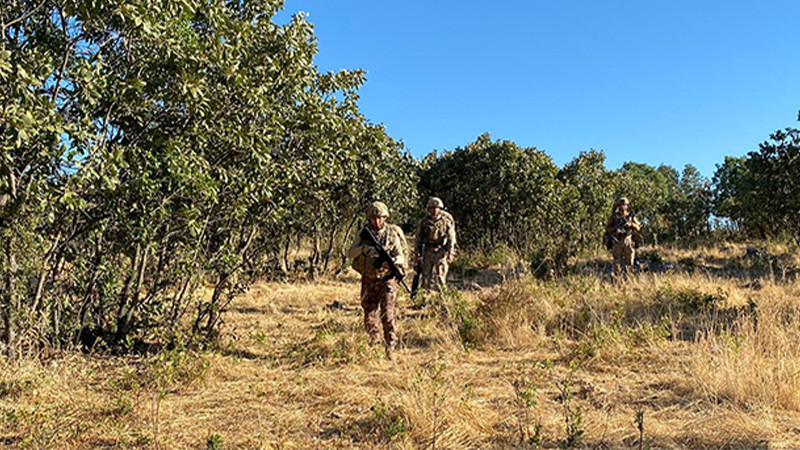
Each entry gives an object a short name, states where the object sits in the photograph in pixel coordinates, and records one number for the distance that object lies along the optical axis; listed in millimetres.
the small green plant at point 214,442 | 2814
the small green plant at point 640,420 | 2656
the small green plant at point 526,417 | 2920
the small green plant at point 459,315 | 5641
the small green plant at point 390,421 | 3000
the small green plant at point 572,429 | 2900
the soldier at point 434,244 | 7741
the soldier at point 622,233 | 8836
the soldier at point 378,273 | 5090
